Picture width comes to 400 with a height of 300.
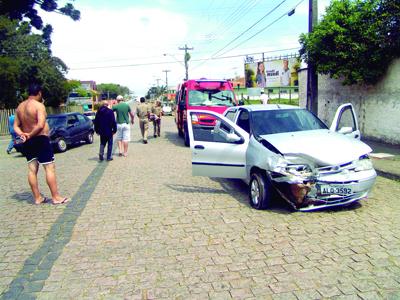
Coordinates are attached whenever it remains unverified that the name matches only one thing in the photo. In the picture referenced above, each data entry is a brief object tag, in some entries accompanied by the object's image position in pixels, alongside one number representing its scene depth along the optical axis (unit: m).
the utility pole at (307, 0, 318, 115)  11.91
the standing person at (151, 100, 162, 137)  15.86
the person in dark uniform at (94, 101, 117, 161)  10.02
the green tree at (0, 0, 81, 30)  16.42
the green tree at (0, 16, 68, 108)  35.39
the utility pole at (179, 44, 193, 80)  50.69
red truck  12.88
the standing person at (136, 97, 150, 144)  13.84
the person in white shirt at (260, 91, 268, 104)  18.52
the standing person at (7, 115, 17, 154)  14.43
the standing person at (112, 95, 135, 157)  10.73
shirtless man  5.54
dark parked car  13.29
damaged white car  4.84
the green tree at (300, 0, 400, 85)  10.40
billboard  43.59
